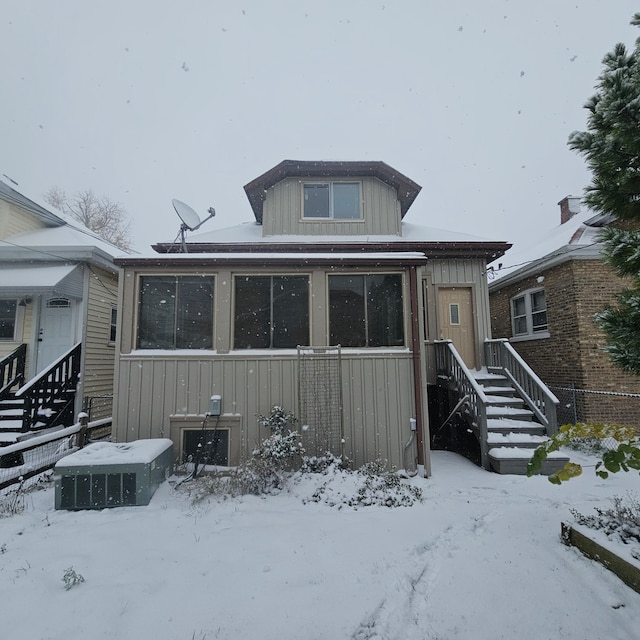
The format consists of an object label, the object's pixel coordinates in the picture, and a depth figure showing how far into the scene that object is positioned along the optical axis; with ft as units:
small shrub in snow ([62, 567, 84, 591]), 9.66
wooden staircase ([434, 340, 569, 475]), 19.71
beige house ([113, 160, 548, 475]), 19.06
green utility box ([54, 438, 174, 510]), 15.08
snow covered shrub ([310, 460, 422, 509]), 15.29
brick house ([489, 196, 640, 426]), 26.73
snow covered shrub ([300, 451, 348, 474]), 17.56
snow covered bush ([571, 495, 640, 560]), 10.49
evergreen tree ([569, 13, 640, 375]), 9.43
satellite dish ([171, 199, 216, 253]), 25.52
